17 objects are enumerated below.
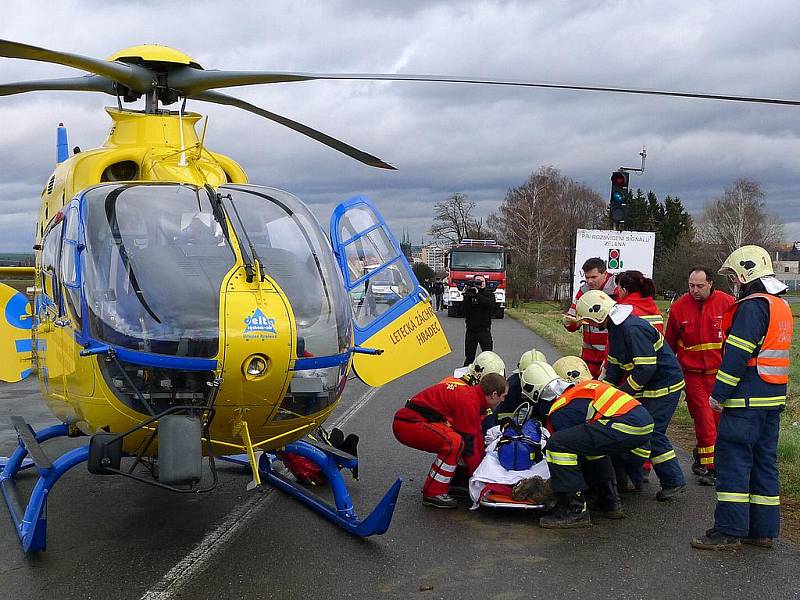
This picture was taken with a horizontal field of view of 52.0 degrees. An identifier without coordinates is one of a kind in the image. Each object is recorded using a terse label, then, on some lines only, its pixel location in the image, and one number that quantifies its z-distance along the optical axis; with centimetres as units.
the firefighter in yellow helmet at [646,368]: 659
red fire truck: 3319
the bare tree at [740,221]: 6950
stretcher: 616
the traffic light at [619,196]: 1356
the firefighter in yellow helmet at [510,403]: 720
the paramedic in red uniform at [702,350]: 727
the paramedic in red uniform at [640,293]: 769
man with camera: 1323
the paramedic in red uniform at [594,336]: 796
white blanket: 629
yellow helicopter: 461
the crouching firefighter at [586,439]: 589
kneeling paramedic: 644
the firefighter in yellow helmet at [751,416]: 544
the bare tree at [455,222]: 8531
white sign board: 1433
